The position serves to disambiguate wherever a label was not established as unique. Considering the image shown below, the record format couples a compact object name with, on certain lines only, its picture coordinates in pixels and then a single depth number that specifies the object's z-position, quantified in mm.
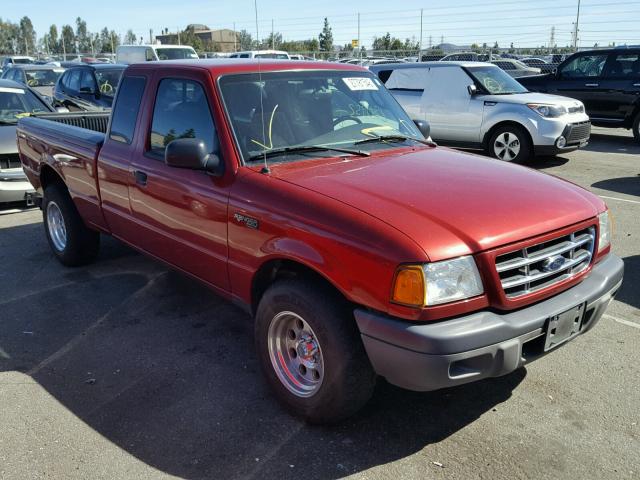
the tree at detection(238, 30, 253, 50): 36369
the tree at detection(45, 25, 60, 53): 93188
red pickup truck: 2689
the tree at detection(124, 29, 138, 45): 73200
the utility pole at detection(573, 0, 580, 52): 26188
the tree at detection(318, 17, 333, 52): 48438
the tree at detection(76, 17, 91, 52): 85925
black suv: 12641
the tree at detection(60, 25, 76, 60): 87725
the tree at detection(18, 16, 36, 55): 92875
